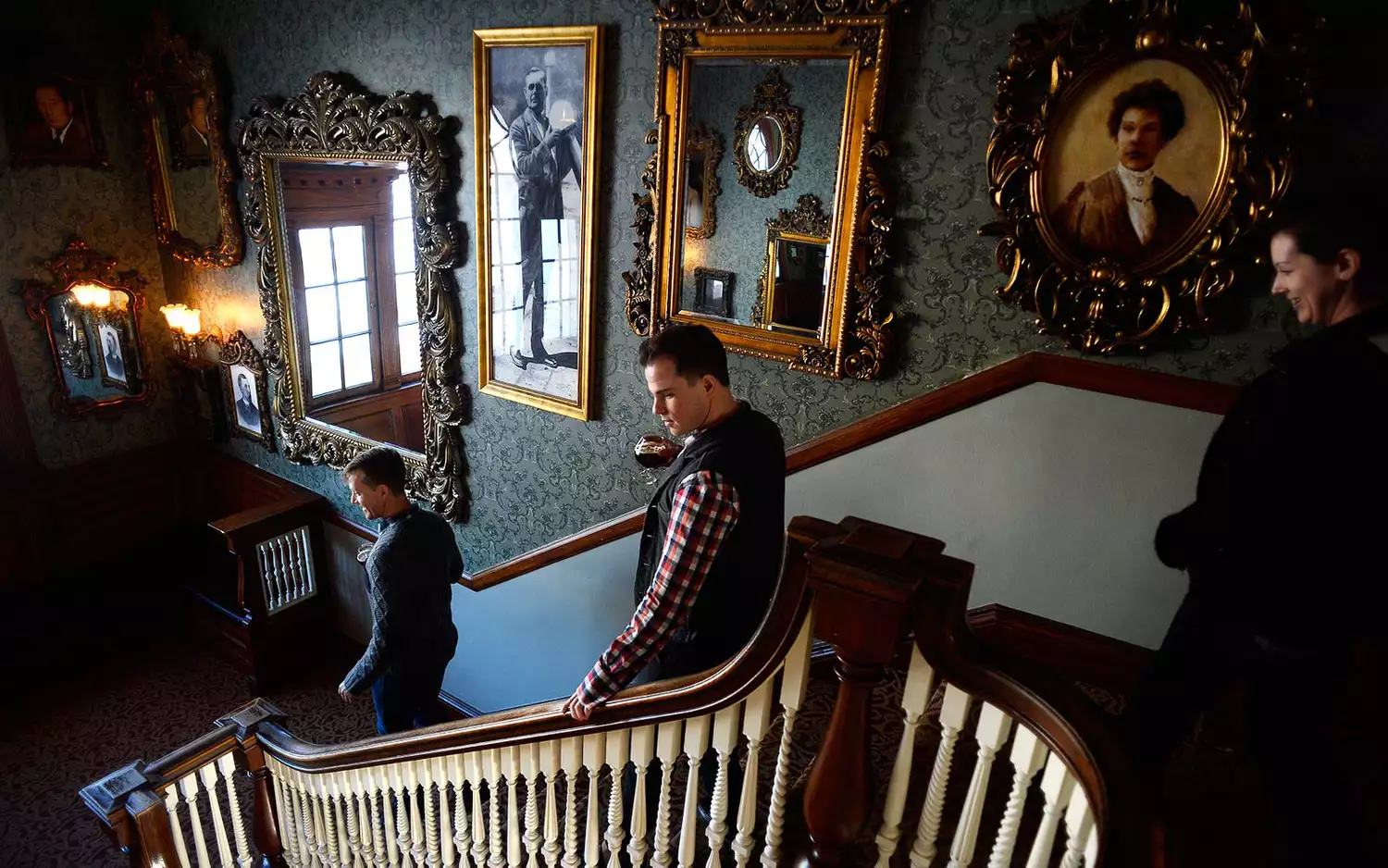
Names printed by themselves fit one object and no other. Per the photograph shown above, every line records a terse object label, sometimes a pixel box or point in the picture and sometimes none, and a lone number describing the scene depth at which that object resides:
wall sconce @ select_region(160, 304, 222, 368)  5.05
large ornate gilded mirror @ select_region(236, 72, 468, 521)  3.71
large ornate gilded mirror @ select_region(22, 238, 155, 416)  4.84
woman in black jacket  1.29
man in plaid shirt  1.57
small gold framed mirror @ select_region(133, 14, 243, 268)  4.51
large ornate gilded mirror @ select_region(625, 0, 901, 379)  2.53
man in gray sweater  2.60
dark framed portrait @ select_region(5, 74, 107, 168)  4.48
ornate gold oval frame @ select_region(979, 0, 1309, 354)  1.92
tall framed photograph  3.15
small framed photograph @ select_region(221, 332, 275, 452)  4.91
